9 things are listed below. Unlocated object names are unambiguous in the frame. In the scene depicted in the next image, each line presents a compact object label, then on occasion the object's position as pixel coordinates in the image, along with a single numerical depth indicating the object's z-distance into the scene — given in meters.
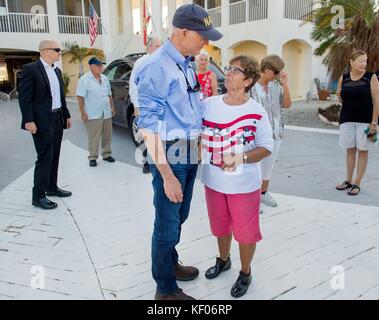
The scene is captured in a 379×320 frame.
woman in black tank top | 4.29
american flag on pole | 16.70
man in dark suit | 3.98
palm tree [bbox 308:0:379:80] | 8.61
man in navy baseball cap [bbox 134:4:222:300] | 2.06
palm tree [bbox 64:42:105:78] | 18.62
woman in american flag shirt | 2.40
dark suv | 7.36
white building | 15.09
